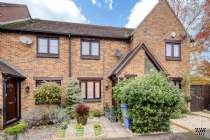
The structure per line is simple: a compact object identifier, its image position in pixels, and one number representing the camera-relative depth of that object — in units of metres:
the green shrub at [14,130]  6.74
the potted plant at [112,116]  11.29
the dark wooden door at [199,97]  15.20
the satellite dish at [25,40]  12.27
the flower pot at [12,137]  7.04
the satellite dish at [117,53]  14.27
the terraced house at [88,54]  12.16
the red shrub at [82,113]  10.23
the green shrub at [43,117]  9.88
